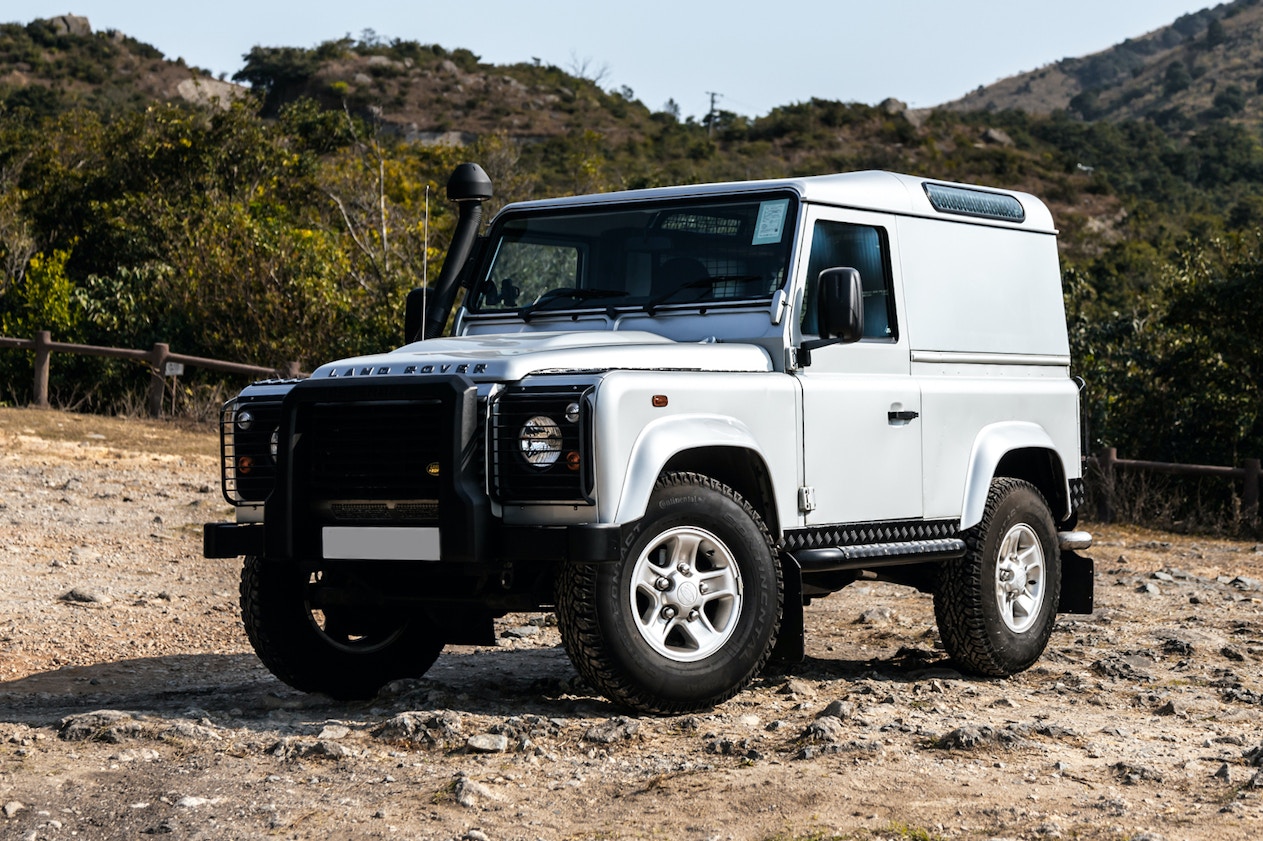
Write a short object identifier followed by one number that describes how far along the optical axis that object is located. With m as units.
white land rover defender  5.67
